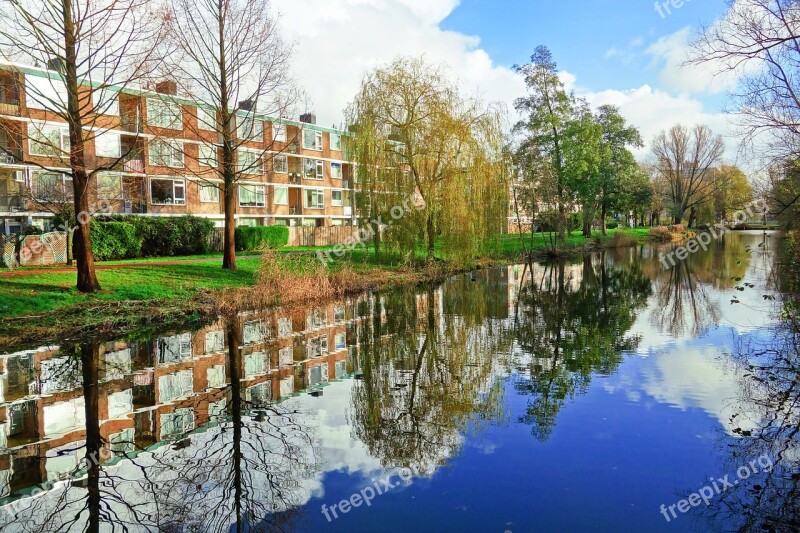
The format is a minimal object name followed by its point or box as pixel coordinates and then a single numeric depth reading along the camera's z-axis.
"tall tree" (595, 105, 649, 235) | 58.03
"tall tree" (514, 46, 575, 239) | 46.59
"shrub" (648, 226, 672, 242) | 63.44
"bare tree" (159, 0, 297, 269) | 20.94
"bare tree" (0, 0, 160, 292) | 13.88
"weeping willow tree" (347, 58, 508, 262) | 26.02
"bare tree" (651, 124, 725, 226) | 75.50
